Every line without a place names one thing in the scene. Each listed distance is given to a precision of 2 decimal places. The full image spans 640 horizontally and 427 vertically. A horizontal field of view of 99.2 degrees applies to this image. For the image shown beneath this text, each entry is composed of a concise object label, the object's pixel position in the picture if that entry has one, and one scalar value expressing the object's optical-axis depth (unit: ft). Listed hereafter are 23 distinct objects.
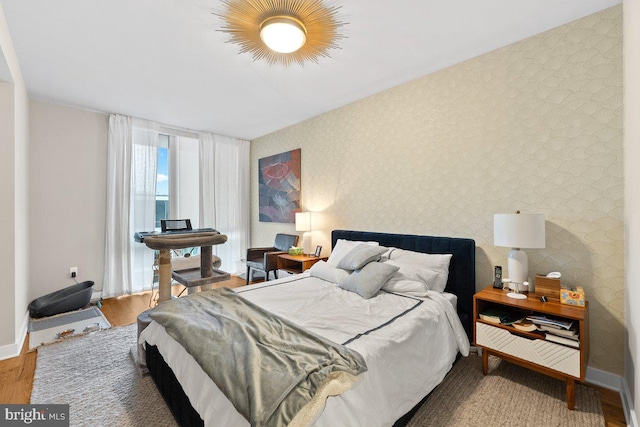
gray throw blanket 3.46
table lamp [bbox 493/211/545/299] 6.50
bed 4.07
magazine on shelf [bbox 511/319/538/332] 6.25
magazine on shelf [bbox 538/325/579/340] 5.73
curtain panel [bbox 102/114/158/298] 13.05
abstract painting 14.85
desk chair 13.11
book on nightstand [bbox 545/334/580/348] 5.63
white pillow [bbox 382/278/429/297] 7.47
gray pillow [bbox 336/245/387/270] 8.52
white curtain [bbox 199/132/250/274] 16.24
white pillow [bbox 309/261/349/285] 8.69
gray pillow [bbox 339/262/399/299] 7.60
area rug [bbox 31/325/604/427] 5.51
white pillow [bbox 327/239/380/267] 9.86
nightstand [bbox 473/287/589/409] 5.63
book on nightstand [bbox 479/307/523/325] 6.67
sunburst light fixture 6.14
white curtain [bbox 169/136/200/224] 15.28
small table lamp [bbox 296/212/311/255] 13.30
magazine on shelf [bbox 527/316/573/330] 5.88
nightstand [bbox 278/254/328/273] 12.09
